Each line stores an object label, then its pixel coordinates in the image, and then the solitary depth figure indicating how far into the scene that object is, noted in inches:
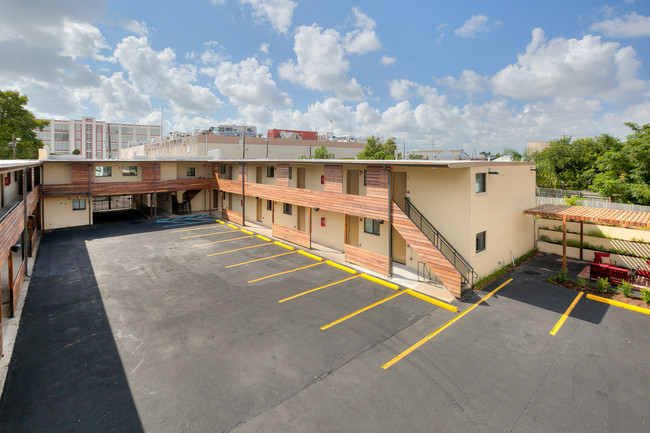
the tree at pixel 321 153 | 2386.8
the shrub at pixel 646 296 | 533.3
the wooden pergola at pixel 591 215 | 553.3
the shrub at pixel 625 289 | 562.6
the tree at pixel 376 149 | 2283.5
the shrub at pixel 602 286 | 579.5
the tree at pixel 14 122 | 1507.1
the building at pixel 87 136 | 4347.9
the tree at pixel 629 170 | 986.1
